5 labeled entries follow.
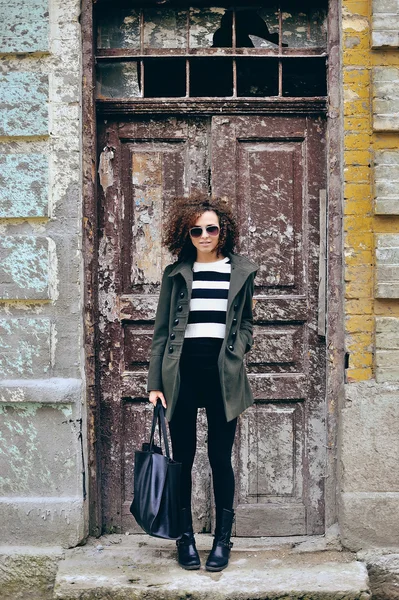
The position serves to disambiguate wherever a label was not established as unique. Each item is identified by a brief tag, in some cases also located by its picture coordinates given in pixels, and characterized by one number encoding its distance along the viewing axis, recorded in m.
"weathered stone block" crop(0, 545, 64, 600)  4.26
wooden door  4.66
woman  3.78
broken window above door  4.62
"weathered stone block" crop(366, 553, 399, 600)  4.21
